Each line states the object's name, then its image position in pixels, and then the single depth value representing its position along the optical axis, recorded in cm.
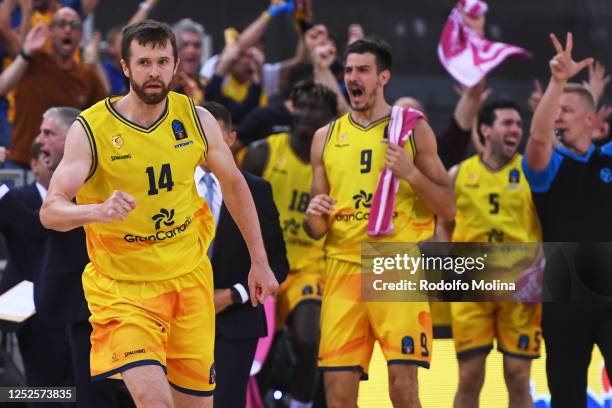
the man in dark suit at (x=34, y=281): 1435
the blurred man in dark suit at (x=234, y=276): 1320
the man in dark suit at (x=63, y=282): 1277
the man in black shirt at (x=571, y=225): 1356
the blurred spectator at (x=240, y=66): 1878
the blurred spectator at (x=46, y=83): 1820
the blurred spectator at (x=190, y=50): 1887
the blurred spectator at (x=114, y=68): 2047
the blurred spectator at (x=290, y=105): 1784
